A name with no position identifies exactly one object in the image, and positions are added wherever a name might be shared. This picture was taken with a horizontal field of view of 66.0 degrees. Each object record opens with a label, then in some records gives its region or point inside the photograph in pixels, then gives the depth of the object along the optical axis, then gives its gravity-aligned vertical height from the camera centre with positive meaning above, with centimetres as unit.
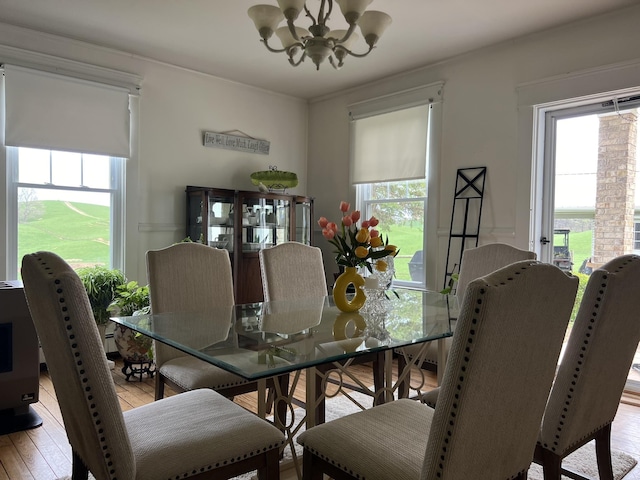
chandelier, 215 +89
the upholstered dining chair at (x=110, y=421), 116 -61
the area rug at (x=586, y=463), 221 -112
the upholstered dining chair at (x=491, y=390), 106 -39
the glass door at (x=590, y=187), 339 +27
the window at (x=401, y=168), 433 +48
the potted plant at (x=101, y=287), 365 -54
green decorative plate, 468 +37
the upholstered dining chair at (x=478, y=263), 274 -24
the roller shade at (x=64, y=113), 356 +77
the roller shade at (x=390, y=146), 437 +69
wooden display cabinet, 430 -7
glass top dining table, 148 -43
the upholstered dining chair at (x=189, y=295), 217 -40
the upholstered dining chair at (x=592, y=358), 150 -43
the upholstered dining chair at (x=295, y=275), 275 -33
